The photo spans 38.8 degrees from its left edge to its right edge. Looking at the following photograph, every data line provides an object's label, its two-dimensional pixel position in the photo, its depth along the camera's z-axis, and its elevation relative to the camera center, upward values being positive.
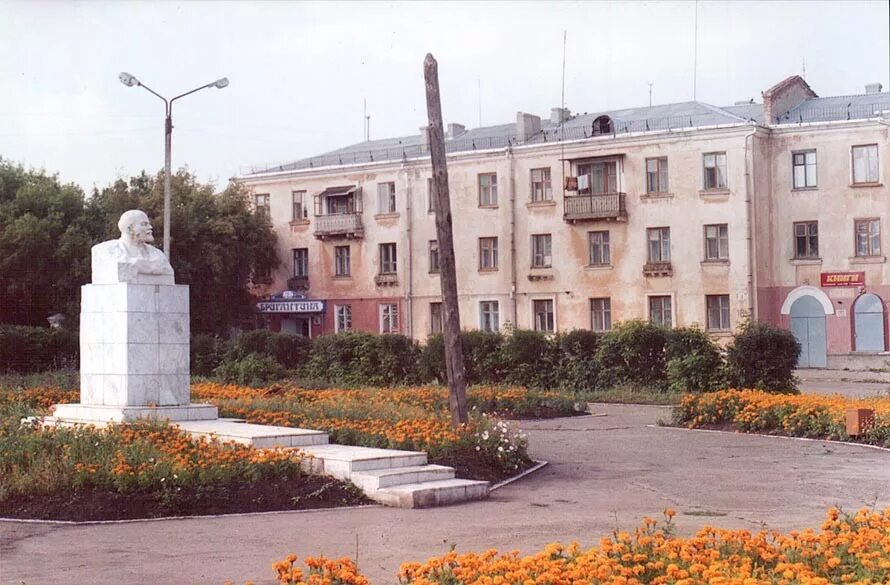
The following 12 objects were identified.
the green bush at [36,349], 32.53 +0.21
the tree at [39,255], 46.72 +3.78
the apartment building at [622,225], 45.88 +4.86
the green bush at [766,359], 26.62 -0.31
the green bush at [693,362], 27.73 -0.36
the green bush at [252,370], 31.02 -0.44
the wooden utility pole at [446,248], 16.42 +1.35
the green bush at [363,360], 32.62 -0.22
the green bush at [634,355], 29.23 -0.20
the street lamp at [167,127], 34.62 +6.69
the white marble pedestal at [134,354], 17.44 +0.02
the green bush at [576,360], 30.28 -0.30
